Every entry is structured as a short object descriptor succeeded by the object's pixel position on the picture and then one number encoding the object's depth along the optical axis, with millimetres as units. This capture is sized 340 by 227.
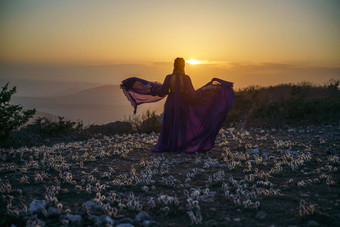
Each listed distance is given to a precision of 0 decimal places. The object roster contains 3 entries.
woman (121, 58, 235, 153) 10766
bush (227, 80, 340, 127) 17016
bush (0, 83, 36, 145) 13281
